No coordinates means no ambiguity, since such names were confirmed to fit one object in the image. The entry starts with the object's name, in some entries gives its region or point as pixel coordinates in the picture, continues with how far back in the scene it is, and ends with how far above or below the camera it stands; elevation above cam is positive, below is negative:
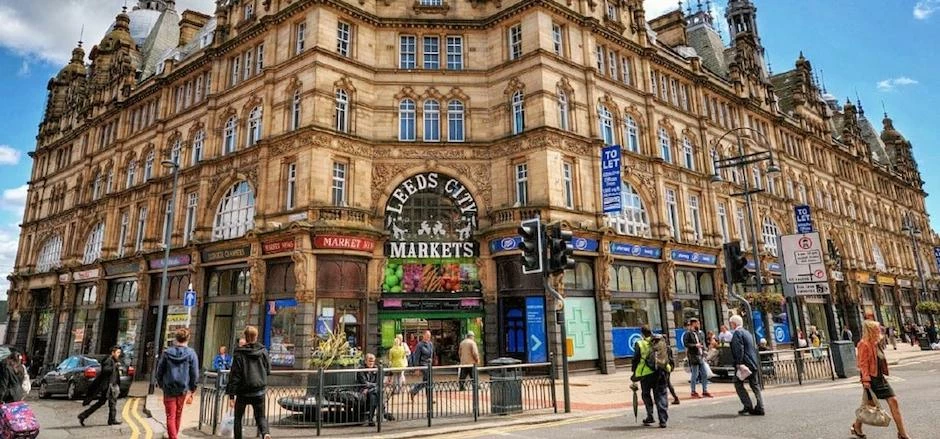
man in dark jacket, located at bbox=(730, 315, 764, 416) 9.97 -0.56
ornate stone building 21.31 +7.35
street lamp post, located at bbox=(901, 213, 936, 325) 38.01 +6.92
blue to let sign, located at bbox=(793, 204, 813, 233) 32.66 +6.80
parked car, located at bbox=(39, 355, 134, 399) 17.48 -0.94
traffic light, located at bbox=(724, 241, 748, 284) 15.66 +1.95
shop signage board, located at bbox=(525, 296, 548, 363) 20.33 +0.30
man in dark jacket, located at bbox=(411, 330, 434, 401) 15.67 -0.33
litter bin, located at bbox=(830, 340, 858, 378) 16.89 -0.99
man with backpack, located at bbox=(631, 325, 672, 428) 9.41 -0.65
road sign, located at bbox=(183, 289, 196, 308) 20.73 +1.85
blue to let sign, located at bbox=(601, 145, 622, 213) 22.00 +6.56
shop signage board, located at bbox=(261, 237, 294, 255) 20.64 +3.88
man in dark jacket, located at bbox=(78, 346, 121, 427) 11.81 -0.84
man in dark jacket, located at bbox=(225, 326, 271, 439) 7.70 -0.51
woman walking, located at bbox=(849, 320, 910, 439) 7.47 -0.55
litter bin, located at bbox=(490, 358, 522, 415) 11.16 -1.15
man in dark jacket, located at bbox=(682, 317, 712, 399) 13.93 -0.63
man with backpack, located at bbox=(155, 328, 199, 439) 8.48 -0.50
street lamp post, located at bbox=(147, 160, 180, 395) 18.58 +2.19
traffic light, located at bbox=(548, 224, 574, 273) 11.59 +1.85
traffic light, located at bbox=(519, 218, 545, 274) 11.61 +2.01
